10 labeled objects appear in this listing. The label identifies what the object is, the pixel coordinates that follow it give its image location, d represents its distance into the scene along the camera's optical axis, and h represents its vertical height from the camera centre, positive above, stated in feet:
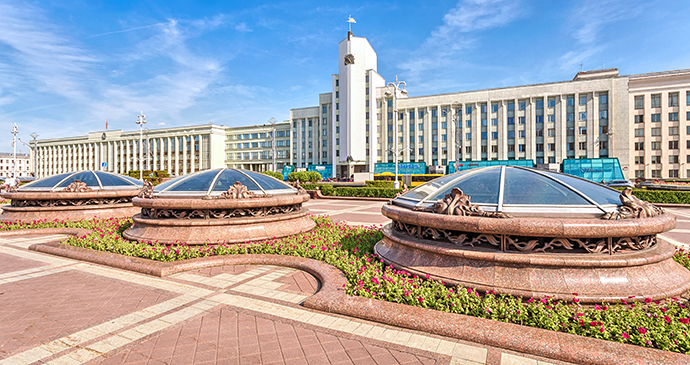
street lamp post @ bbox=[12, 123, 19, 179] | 108.74 +15.30
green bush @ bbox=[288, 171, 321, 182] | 101.30 +1.39
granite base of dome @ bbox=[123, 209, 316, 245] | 24.03 -3.53
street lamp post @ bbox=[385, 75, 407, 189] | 87.66 +27.12
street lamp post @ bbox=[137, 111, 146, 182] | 110.52 +19.69
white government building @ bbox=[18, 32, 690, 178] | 154.92 +28.77
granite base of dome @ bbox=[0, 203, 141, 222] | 35.53 -3.28
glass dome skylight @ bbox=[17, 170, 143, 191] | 37.50 -0.07
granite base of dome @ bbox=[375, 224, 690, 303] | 13.15 -3.77
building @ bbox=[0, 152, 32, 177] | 326.98 +16.70
